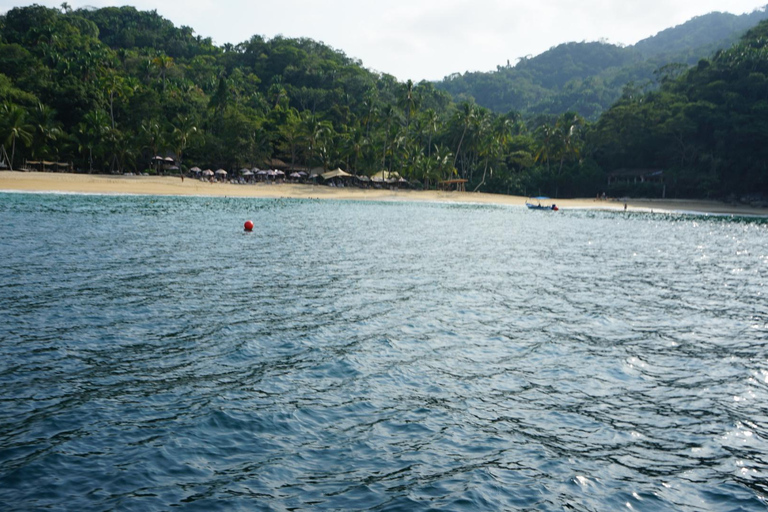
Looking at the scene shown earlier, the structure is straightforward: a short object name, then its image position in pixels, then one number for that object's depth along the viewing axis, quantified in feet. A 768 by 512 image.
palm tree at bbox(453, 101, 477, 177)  308.81
